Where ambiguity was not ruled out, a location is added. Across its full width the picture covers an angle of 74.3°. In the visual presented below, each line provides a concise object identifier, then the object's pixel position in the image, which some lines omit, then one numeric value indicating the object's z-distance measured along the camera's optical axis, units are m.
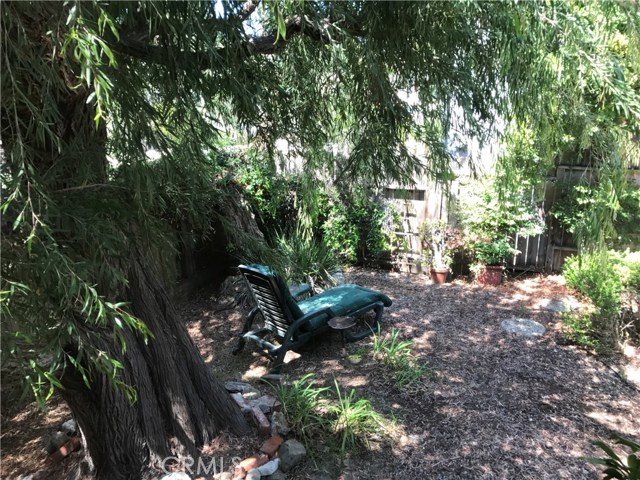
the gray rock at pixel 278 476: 2.19
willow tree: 1.05
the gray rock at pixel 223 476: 2.15
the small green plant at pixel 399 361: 3.23
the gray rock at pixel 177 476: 2.05
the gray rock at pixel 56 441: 2.45
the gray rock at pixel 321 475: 2.25
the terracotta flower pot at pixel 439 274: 6.10
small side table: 3.60
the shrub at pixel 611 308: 3.79
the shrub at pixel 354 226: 6.43
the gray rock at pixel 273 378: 3.21
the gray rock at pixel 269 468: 2.18
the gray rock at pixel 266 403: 2.71
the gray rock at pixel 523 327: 4.26
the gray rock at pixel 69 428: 2.51
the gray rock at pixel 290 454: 2.30
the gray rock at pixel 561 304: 4.84
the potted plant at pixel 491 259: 5.78
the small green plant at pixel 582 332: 3.82
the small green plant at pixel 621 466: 1.59
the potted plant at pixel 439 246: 6.13
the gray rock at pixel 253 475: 2.13
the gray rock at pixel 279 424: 2.52
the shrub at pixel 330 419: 2.49
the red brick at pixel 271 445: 2.36
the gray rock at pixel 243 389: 2.90
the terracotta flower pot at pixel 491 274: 5.94
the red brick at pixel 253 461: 2.21
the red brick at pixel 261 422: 2.51
